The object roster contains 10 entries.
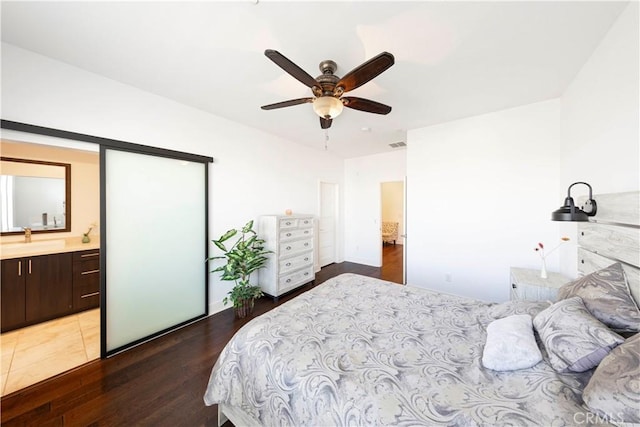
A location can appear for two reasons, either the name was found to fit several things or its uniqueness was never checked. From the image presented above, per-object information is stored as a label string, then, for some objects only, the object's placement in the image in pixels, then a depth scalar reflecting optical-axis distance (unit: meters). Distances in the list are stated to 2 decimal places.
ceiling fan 1.38
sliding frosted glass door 2.19
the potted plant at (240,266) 2.90
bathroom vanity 2.42
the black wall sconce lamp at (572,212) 1.62
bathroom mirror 2.73
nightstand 2.09
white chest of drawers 3.41
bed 0.85
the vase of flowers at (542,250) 2.61
